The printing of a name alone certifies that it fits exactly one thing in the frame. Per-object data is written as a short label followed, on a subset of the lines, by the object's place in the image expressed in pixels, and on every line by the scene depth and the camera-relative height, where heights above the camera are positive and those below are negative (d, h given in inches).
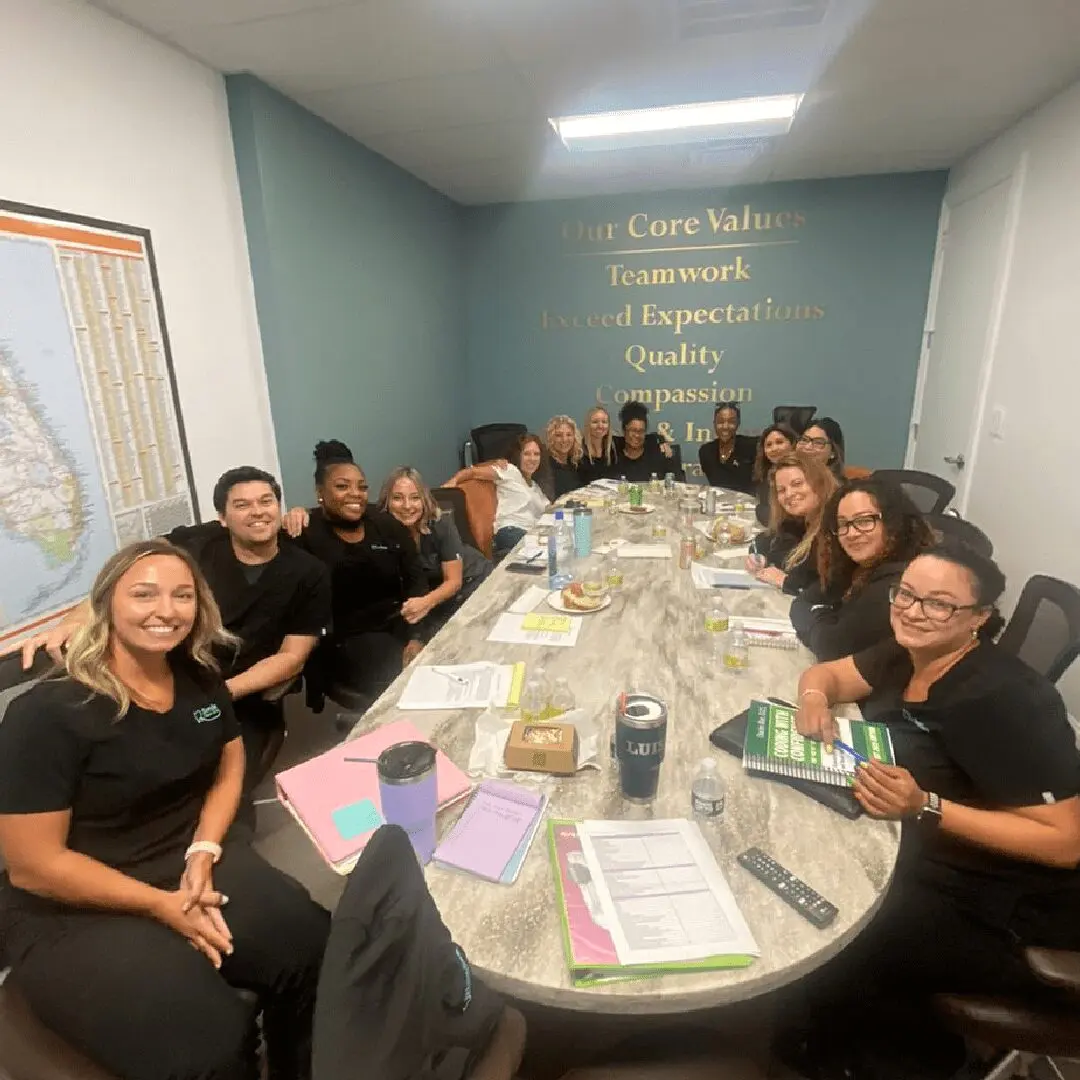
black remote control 39.2 -32.4
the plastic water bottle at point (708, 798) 47.1 -31.0
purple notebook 43.5 -32.1
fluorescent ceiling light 124.4 +44.1
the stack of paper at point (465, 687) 62.9 -31.9
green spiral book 50.4 -31.0
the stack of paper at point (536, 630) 76.8 -32.1
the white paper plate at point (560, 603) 85.6 -32.1
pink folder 45.4 -31.8
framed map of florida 77.7 -5.6
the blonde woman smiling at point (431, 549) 109.7 -33.1
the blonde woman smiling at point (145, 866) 44.6 -38.0
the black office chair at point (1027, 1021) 41.3 -42.1
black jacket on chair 27.0 -26.6
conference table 36.1 -32.5
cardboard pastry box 51.8 -30.2
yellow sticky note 79.8 -32.0
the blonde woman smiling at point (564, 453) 183.2 -27.2
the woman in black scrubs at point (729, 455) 188.4 -29.8
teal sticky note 46.5 -32.0
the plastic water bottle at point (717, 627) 74.6 -31.7
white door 148.8 +2.7
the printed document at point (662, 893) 37.4 -32.3
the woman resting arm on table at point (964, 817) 46.1 -32.7
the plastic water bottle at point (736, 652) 68.9 -31.4
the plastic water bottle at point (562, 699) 60.1 -31.6
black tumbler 47.0 -27.2
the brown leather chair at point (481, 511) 141.3 -32.5
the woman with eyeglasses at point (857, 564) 68.7 -24.6
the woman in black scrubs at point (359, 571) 96.8 -32.7
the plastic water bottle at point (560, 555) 95.3 -31.0
